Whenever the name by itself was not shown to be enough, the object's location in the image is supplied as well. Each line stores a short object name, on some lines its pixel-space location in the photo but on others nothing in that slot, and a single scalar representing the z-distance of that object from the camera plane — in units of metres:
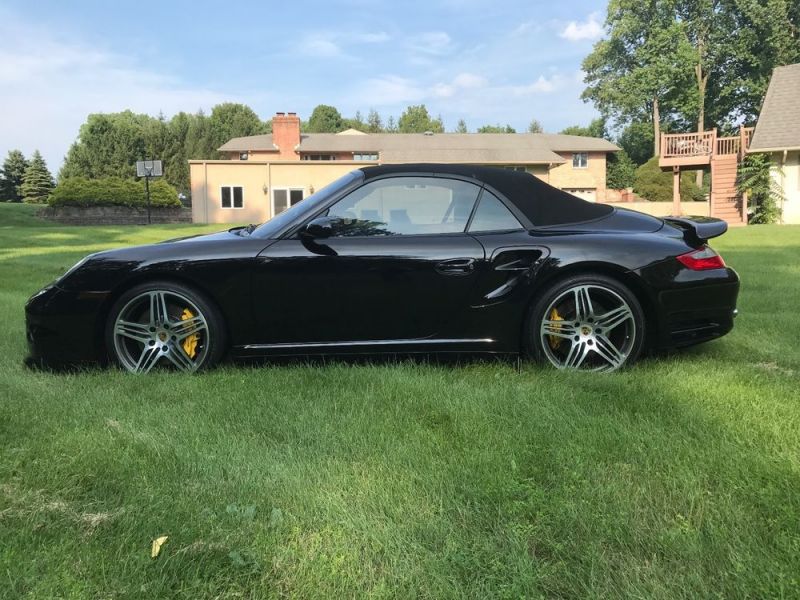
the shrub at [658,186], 37.91
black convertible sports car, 3.33
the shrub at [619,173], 49.44
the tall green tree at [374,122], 77.00
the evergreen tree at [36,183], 47.31
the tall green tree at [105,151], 56.28
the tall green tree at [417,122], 75.75
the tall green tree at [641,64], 47.00
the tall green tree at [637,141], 53.11
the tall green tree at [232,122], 61.12
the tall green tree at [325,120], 75.94
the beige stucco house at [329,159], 30.80
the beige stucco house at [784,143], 22.02
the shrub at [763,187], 22.12
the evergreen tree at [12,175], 49.06
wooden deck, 23.38
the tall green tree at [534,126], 73.75
